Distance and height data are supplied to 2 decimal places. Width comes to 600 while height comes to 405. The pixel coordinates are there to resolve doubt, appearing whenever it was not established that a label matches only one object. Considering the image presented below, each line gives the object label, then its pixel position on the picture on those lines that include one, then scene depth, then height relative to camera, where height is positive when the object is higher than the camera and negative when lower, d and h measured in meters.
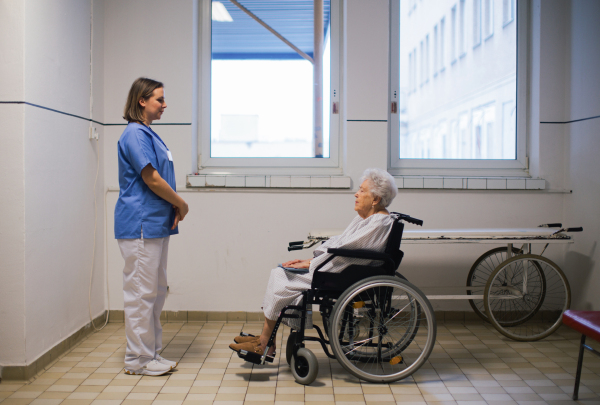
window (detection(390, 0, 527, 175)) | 3.70 +0.67
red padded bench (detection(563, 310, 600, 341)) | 1.93 -0.53
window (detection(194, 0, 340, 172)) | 3.69 +0.81
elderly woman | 2.34 -0.26
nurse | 2.38 -0.12
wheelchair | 2.26 -0.57
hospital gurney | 2.88 -0.59
